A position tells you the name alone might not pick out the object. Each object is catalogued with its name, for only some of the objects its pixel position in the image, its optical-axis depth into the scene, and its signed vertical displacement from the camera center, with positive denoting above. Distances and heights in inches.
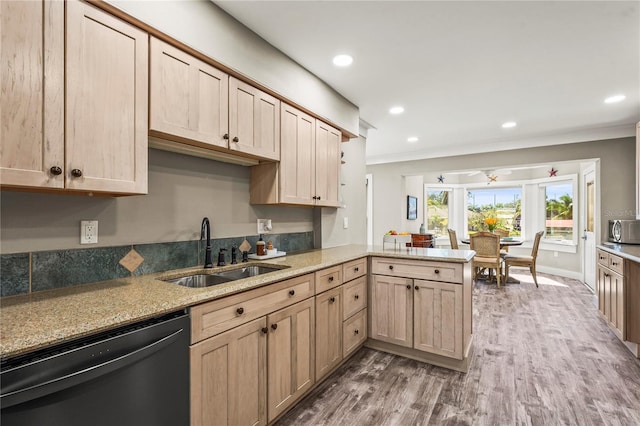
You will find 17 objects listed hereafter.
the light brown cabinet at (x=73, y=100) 45.0 +18.3
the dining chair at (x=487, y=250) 216.5 -25.0
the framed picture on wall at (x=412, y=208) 291.4 +5.8
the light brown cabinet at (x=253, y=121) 80.5 +25.4
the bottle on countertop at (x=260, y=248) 99.4 -10.9
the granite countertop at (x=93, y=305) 38.3 -14.4
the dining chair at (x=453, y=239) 239.4 -19.0
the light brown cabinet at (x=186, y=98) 63.7 +25.5
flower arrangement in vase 245.0 -7.8
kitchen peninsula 45.8 -21.2
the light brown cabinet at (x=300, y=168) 98.6 +15.4
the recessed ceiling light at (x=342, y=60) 100.0 +49.7
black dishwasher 36.1 -22.3
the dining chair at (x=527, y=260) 220.1 -32.4
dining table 228.1 -20.9
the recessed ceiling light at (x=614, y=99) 131.8 +49.4
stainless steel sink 76.5 -16.4
